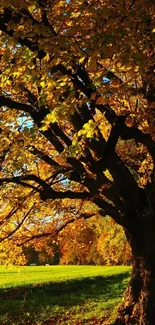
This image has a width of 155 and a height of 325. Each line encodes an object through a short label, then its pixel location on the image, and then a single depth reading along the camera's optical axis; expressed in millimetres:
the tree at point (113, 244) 33406
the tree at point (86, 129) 5520
